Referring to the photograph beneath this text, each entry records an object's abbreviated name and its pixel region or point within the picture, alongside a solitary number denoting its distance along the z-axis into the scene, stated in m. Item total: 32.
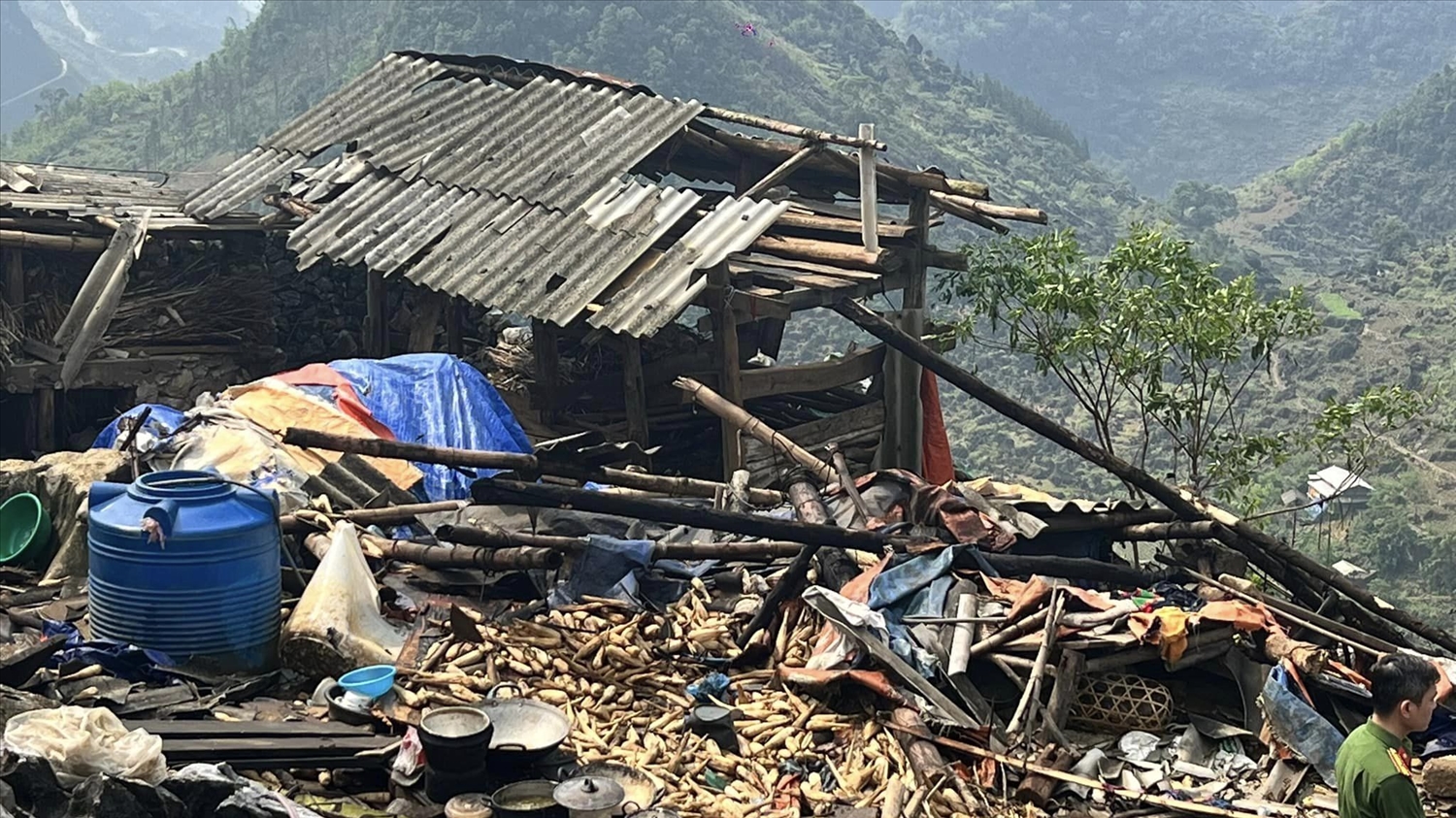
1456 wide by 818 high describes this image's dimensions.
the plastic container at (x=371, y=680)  6.32
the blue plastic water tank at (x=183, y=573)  6.46
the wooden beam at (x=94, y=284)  12.78
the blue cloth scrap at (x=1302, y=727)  6.27
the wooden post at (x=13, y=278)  12.86
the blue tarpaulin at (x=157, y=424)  9.34
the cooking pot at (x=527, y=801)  5.23
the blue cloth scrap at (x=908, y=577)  7.35
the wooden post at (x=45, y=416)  12.77
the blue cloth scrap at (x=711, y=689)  6.96
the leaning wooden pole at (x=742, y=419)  9.76
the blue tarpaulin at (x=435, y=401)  10.38
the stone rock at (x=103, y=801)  4.39
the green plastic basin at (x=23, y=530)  8.16
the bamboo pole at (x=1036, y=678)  6.57
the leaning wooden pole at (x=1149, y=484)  8.84
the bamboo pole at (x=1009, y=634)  6.91
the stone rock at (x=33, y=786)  4.37
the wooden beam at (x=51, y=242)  12.48
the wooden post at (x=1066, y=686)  6.69
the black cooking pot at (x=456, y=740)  5.39
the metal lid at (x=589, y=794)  5.23
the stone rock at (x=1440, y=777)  6.11
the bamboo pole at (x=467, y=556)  7.95
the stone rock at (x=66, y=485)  8.01
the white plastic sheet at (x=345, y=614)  6.76
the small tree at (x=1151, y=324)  13.55
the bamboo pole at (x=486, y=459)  8.51
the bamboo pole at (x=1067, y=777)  6.07
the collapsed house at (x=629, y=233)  10.91
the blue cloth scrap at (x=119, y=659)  6.41
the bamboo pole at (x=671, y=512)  7.83
